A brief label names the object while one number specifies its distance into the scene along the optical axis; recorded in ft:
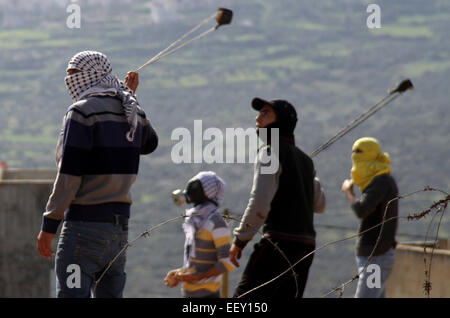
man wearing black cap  35.68
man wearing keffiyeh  30.22
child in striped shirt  44.75
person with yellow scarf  50.34
